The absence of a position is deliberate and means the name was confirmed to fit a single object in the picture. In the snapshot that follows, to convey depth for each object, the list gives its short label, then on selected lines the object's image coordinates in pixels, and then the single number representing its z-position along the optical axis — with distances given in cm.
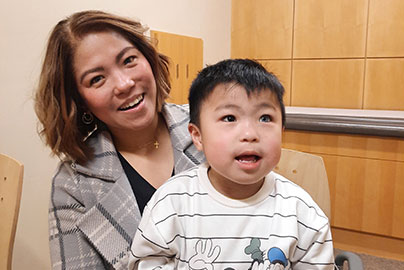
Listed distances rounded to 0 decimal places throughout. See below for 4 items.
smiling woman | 118
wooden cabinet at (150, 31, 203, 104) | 304
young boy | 91
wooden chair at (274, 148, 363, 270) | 150
